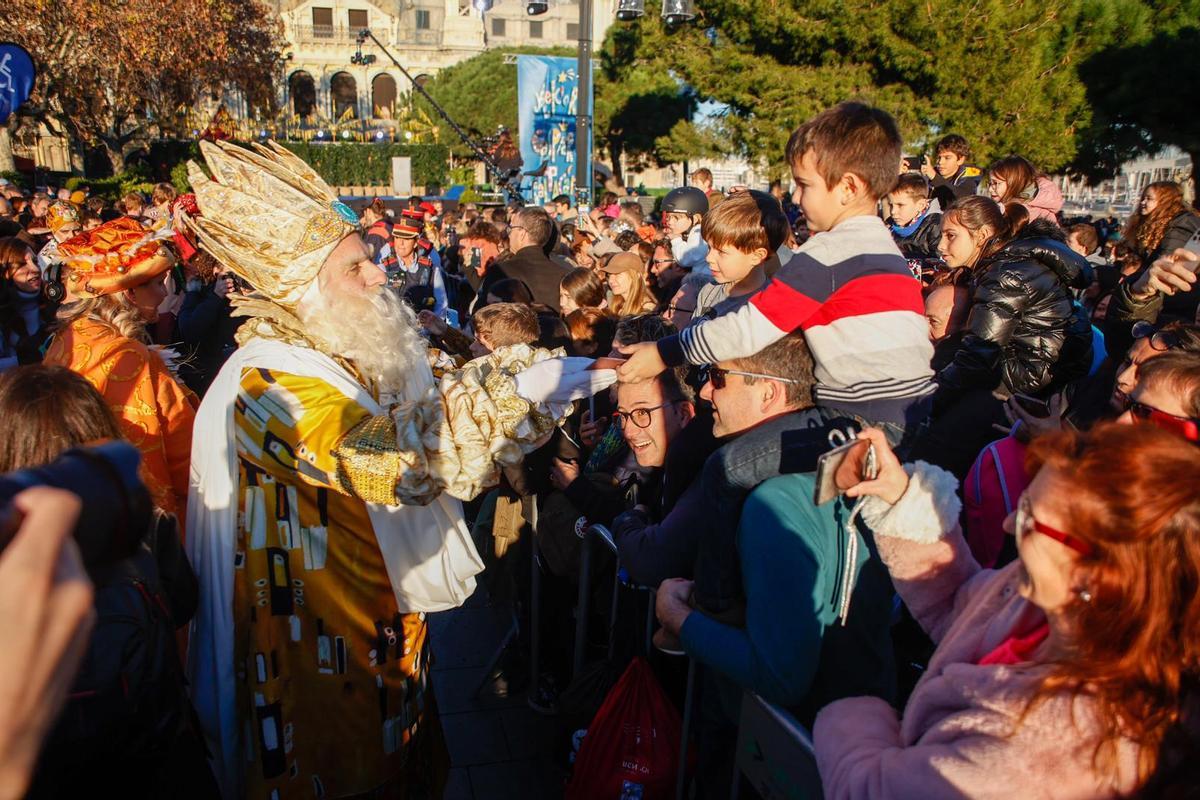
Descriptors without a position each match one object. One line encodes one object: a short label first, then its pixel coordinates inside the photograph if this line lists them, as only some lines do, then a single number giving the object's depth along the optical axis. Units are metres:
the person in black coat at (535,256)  6.32
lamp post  10.53
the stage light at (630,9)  10.88
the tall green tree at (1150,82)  15.70
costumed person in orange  3.03
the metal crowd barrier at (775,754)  1.83
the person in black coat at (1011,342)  3.66
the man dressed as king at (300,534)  2.39
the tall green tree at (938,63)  15.98
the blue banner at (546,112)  16.25
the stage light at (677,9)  10.80
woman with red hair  1.23
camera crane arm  14.40
